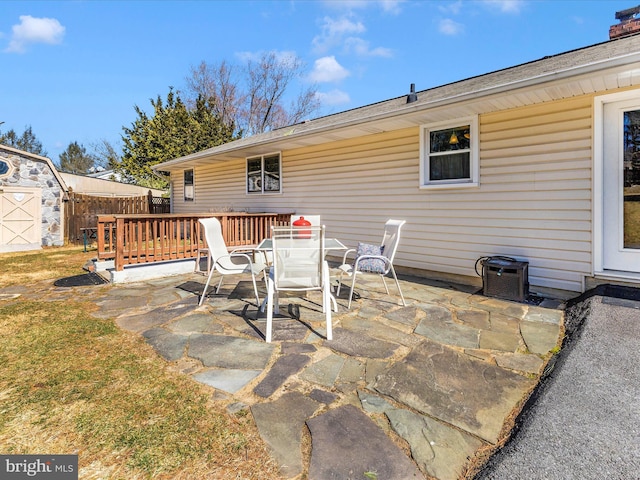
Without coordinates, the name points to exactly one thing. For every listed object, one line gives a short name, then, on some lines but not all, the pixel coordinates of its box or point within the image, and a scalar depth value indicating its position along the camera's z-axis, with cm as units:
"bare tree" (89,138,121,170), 2621
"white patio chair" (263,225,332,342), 301
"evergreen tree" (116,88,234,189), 1927
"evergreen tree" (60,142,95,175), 3663
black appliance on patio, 414
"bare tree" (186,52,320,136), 2227
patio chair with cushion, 385
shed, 896
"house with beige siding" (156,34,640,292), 379
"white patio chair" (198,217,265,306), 376
